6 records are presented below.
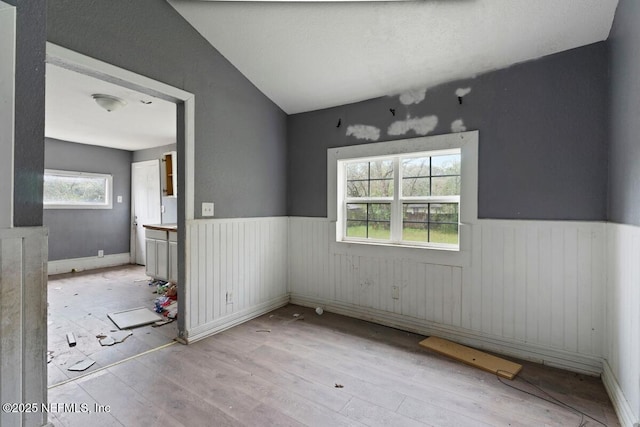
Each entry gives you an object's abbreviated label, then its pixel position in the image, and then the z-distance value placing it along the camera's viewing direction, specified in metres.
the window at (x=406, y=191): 2.91
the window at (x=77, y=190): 5.43
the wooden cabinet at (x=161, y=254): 4.41
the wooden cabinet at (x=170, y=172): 5.31
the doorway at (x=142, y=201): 6.05
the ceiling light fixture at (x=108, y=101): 3.45
